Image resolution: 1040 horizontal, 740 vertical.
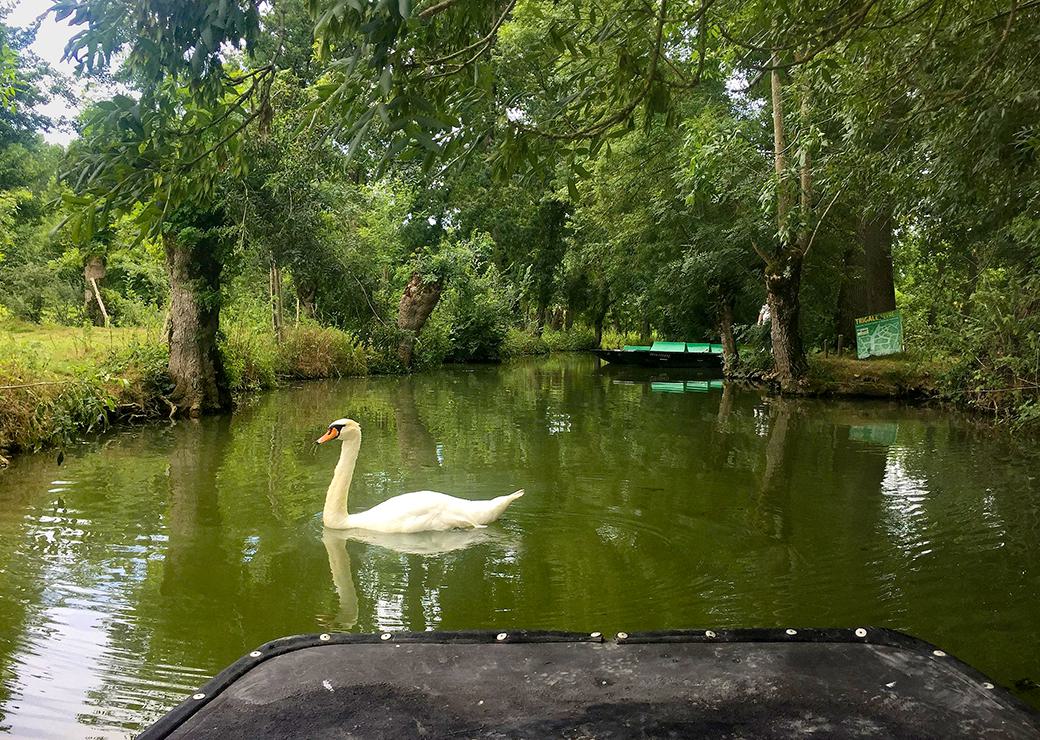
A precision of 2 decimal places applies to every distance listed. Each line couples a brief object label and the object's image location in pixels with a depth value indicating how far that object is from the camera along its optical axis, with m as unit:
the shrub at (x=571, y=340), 48.44
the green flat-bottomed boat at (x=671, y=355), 33.12
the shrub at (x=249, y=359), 16.97
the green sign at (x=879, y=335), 20.62
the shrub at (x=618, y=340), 50.78
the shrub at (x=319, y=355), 22.50
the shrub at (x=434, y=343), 28.95
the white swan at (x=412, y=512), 7.26
